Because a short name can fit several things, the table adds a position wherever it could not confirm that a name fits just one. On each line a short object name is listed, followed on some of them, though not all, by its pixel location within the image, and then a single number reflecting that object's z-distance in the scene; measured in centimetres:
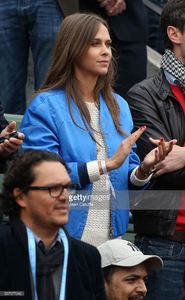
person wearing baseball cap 1268
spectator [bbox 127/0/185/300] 1372
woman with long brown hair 1289
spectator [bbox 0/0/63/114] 1606
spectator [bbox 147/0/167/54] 2052
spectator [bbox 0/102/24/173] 1244
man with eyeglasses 1092
